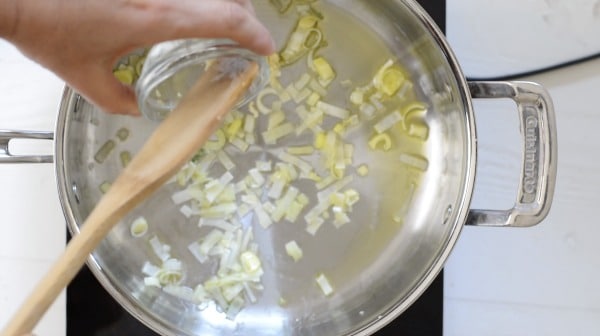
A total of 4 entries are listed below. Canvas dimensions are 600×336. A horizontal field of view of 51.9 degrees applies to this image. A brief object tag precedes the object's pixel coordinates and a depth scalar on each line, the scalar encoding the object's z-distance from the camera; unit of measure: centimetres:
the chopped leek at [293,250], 82
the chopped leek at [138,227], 81
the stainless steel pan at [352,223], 70
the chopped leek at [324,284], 82
